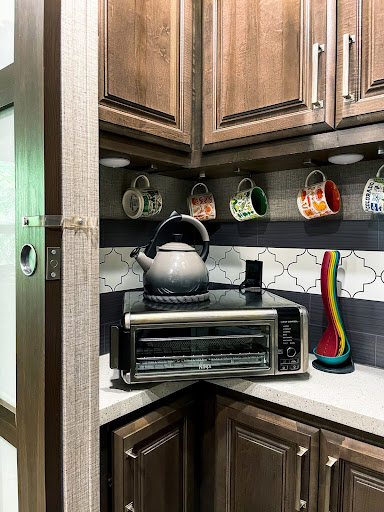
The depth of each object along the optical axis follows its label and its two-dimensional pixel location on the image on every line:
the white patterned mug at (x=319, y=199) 1.32
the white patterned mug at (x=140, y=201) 1.50
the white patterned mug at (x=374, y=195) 1.20
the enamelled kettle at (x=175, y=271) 1.25
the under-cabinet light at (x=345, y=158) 1.19
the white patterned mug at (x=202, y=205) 1.67
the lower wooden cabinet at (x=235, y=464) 0.99
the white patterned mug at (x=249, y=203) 1.49
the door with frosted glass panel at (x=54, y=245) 0.73
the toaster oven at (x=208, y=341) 1.10
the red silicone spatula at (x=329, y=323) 1.26
